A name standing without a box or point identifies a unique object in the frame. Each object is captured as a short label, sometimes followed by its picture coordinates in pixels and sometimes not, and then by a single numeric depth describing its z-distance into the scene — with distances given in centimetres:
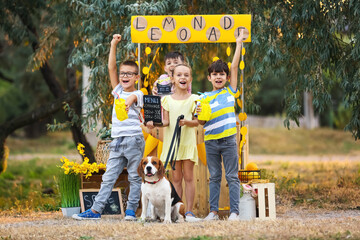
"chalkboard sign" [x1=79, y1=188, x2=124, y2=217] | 1098
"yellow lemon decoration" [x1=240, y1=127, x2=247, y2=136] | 1074
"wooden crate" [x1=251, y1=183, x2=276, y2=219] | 1004
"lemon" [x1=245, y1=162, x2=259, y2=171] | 1082
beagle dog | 927
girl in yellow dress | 976
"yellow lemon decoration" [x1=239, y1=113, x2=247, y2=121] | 1084
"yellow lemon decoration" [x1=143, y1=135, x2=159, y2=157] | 1067
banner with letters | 1106
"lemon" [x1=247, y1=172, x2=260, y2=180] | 1070
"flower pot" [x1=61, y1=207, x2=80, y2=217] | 1117
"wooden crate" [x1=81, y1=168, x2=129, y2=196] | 1140
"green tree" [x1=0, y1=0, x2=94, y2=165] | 1672
